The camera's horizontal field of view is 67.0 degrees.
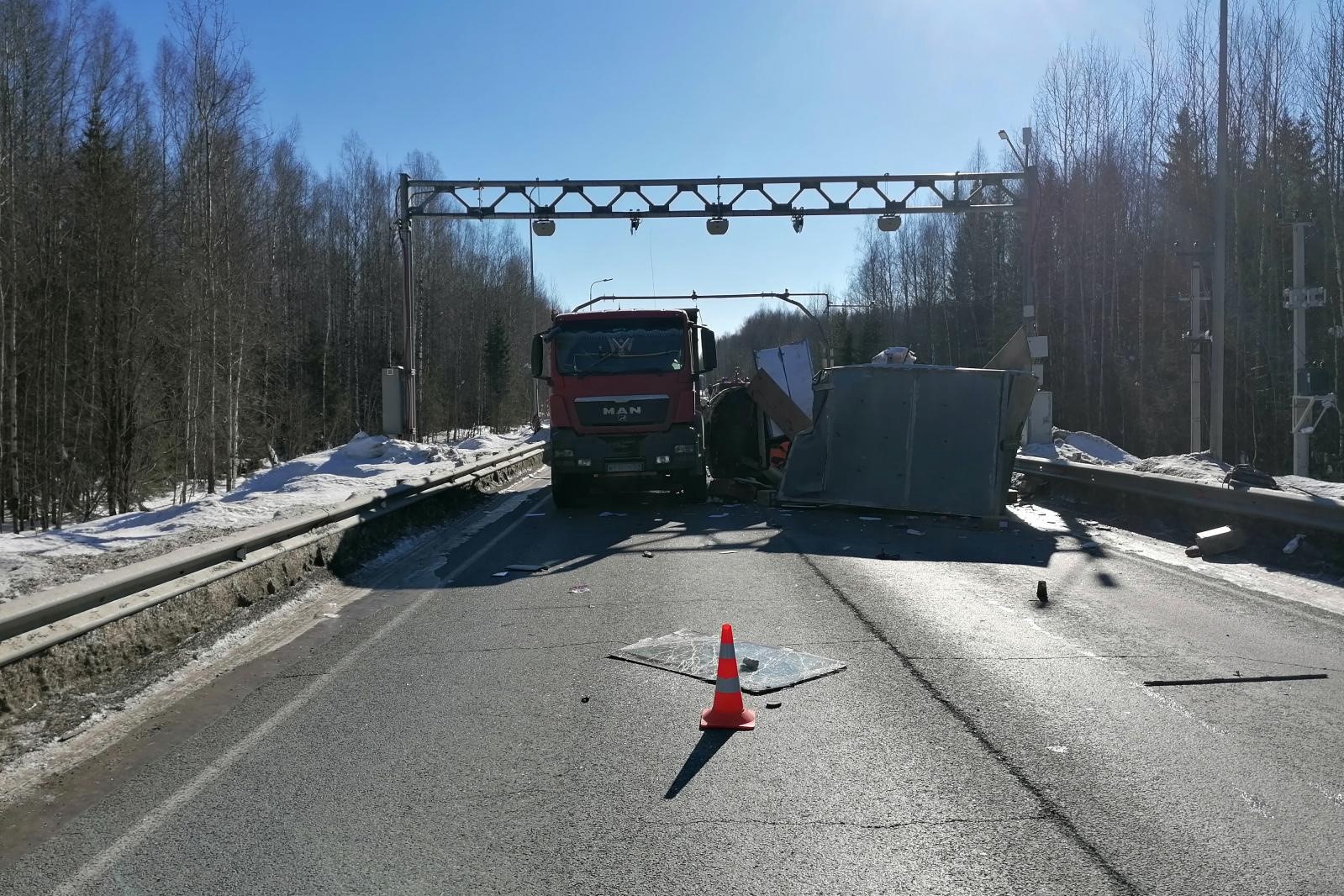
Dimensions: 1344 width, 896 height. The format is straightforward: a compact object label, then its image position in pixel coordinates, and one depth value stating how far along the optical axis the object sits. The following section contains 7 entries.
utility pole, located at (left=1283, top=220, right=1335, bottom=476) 17.47
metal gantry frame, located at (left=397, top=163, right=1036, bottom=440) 25.67
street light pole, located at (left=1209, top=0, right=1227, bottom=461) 18.83
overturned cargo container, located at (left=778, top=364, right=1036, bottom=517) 14.97
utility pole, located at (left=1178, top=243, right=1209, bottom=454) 20.89
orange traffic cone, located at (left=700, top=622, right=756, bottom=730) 5.32
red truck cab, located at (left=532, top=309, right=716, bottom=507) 16.30
